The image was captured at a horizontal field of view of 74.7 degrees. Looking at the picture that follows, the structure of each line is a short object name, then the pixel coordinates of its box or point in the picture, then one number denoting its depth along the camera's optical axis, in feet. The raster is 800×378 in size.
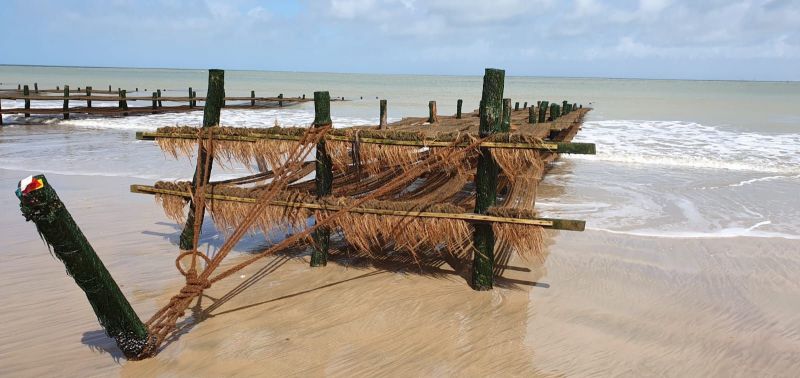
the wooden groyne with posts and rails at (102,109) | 67.23
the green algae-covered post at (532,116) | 45.25
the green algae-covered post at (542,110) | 48.54
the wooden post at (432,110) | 38.93
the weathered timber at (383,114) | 35.01
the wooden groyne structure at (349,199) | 13.55
